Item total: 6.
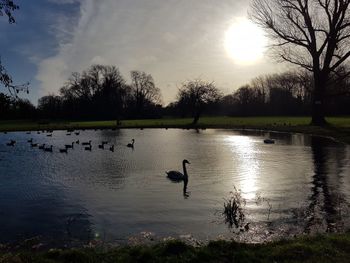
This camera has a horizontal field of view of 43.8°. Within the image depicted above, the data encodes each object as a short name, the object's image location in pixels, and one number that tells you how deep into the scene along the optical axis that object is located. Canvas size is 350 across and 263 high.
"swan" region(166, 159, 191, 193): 18.91
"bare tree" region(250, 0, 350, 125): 46.44
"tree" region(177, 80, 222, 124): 75.81
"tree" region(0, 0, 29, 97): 7.17
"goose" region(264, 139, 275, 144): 37.38
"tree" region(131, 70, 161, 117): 124.25
